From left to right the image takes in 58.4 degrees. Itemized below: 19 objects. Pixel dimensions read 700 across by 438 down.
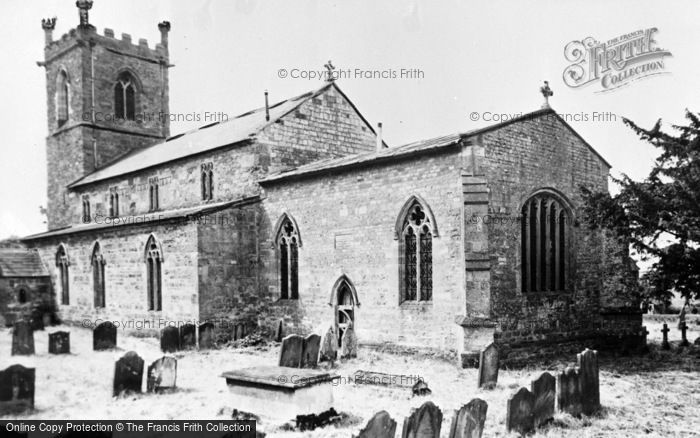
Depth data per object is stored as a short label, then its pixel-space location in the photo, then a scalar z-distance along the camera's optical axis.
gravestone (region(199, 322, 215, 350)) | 19.44
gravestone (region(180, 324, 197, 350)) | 19.32
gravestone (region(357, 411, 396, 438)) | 7.91
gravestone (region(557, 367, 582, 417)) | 10.64
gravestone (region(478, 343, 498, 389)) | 13.02
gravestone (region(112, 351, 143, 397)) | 12.62
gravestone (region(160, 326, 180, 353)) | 18.78
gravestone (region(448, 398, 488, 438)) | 8.76
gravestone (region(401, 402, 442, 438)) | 8.34
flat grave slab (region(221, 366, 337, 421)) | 10.20
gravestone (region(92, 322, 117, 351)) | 19.50
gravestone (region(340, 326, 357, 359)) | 17.14
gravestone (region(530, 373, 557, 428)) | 10.16
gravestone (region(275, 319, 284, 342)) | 20.83
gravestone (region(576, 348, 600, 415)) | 11.07
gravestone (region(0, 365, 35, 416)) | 10.59
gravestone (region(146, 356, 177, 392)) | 12.95
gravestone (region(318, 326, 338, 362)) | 16.62
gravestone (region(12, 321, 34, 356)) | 18.20
